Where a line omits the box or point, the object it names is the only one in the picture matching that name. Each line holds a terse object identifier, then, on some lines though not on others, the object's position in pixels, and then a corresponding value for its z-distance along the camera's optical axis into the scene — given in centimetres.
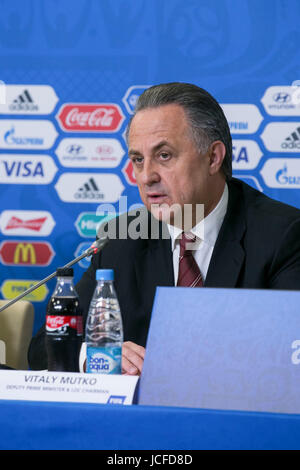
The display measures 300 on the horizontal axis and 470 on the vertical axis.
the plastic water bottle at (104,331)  348
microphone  369
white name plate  322
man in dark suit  408
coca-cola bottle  357
